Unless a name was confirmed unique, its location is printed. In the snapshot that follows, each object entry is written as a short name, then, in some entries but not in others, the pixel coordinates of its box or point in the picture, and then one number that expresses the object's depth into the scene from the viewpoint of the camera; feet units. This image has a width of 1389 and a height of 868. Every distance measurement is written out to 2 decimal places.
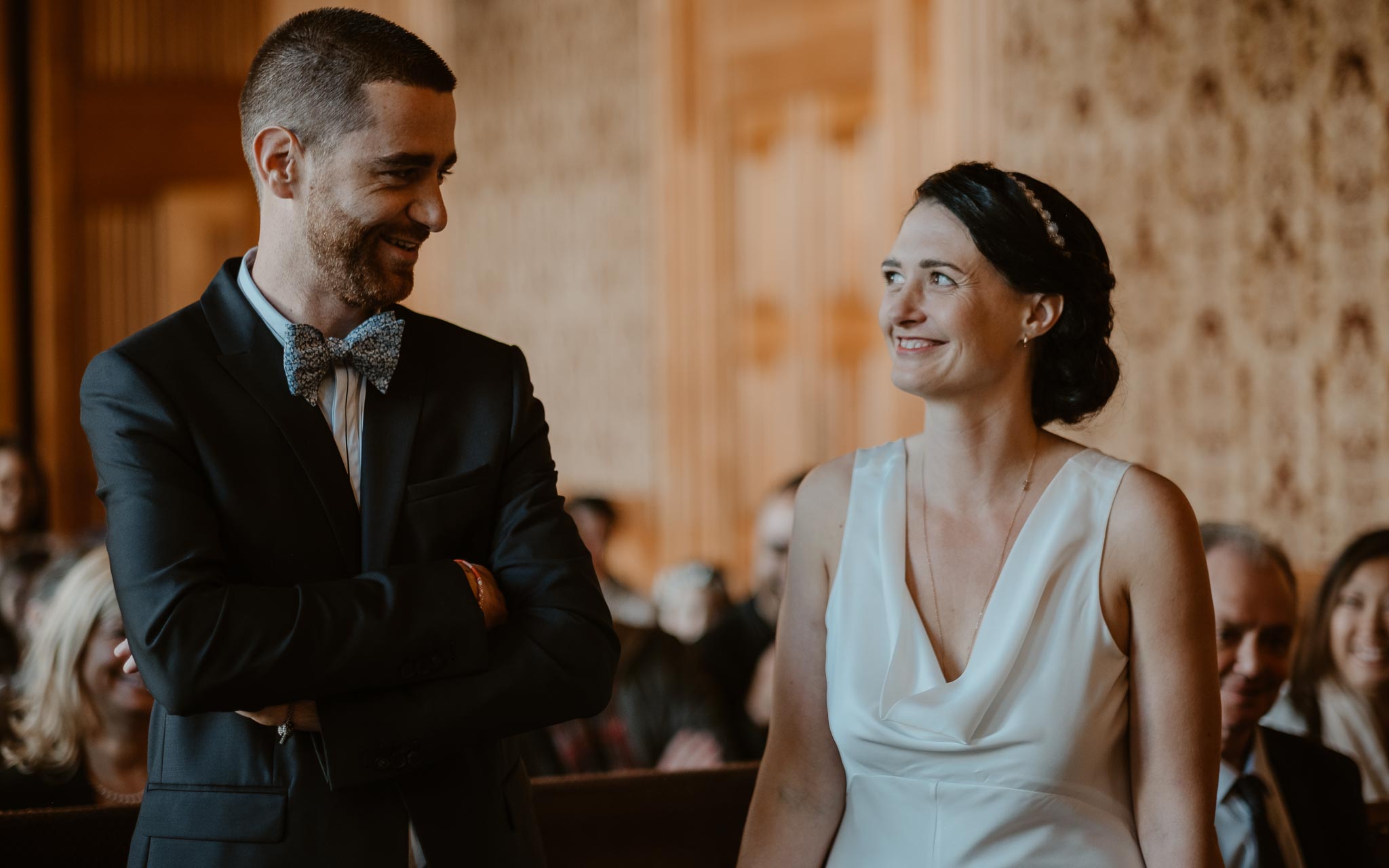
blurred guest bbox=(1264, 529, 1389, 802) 9.70
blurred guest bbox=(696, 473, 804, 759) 14.47
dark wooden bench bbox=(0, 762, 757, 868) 7.40
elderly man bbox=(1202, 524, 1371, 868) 7.63
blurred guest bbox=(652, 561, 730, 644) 17.87
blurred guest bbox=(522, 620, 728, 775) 12.15
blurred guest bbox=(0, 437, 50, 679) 15.88
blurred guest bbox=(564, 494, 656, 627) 17.89
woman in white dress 5.79
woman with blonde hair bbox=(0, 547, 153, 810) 8.96
